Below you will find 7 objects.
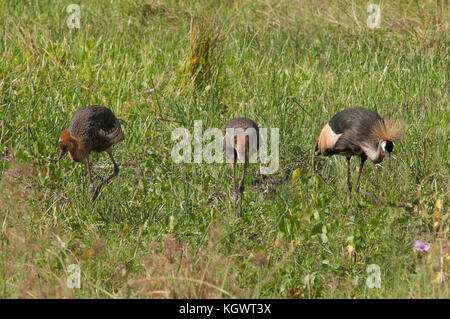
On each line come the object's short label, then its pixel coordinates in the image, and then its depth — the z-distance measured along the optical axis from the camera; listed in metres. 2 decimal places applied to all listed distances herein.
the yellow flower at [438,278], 6.47
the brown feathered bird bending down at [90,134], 9.30
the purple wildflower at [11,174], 9.04
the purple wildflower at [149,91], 11.77
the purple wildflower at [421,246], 7.43
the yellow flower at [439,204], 7.56
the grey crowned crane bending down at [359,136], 8.89
